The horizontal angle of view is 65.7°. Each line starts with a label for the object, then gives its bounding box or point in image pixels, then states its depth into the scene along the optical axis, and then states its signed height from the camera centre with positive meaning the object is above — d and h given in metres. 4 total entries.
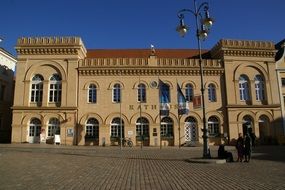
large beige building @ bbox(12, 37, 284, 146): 24.21 +3.58
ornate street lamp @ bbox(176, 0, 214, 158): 12.21 +5.64
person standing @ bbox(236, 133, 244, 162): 11.82 -1.06
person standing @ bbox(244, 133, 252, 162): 11.62 -1.02
